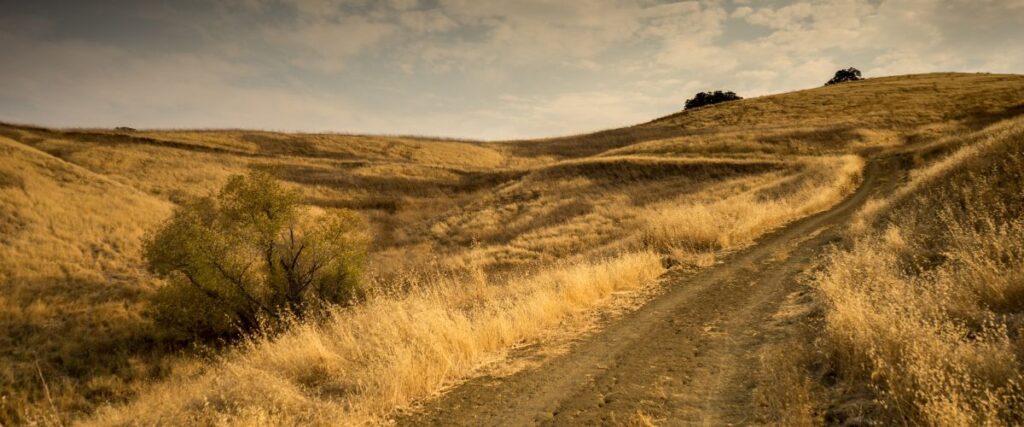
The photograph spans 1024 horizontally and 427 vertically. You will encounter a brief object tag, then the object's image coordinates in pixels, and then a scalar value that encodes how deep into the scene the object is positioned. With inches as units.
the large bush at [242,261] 744.3
